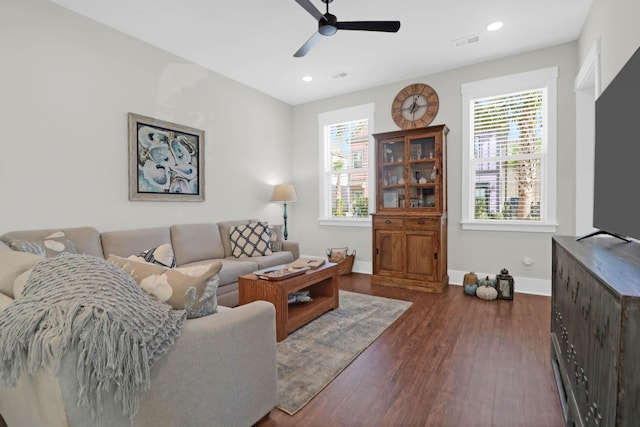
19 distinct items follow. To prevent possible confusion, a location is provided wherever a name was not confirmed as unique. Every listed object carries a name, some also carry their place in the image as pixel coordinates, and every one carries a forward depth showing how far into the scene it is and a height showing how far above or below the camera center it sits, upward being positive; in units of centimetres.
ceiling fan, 243 +146
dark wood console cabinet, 82 -41
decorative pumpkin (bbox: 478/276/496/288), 355 -83
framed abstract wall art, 331 +55
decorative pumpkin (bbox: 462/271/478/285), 368 -82
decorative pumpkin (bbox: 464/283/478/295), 360 -91
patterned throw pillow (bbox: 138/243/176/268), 247 -39
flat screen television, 124 +24
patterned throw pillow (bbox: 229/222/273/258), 387 -40
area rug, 184 -103
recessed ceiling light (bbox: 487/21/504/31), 304 +180
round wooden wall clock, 422 +142
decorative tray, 252 -54
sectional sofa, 93 -64
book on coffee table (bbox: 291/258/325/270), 292 -52
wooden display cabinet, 387 -1
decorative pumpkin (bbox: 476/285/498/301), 343 -92
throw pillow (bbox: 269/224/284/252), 416 -41
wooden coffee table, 246 -72
